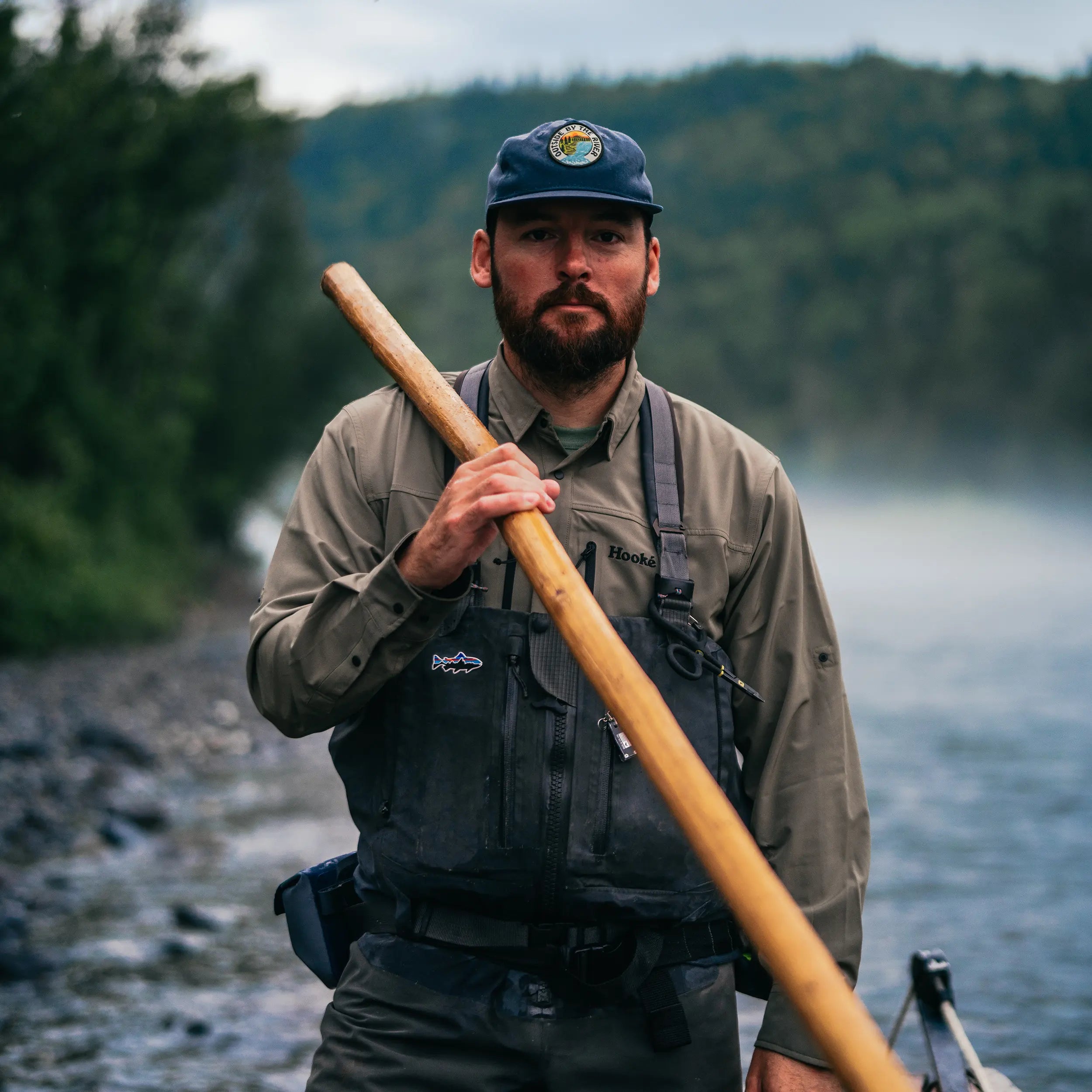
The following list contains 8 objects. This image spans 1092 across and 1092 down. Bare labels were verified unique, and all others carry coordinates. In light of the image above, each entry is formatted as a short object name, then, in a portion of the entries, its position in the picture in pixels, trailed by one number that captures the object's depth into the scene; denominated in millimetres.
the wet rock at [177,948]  6941
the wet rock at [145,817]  9500
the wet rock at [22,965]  6375
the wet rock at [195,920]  7391
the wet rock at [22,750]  10648
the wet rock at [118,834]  8961
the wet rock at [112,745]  11508
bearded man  2227
